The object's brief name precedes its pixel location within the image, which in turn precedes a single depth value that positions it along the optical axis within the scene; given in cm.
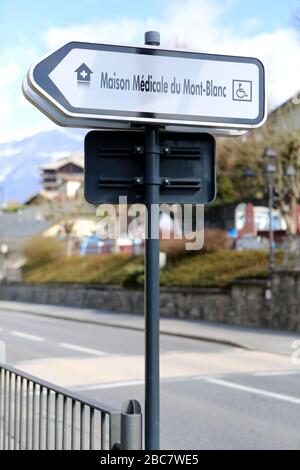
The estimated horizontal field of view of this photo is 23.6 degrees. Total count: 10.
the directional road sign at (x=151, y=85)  291
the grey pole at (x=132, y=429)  269
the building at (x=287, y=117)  3055
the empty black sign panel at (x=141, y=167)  319
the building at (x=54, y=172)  9076
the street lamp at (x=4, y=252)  5618
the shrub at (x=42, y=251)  5038
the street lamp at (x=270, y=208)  2242
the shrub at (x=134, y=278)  3259
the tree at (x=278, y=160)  2972
